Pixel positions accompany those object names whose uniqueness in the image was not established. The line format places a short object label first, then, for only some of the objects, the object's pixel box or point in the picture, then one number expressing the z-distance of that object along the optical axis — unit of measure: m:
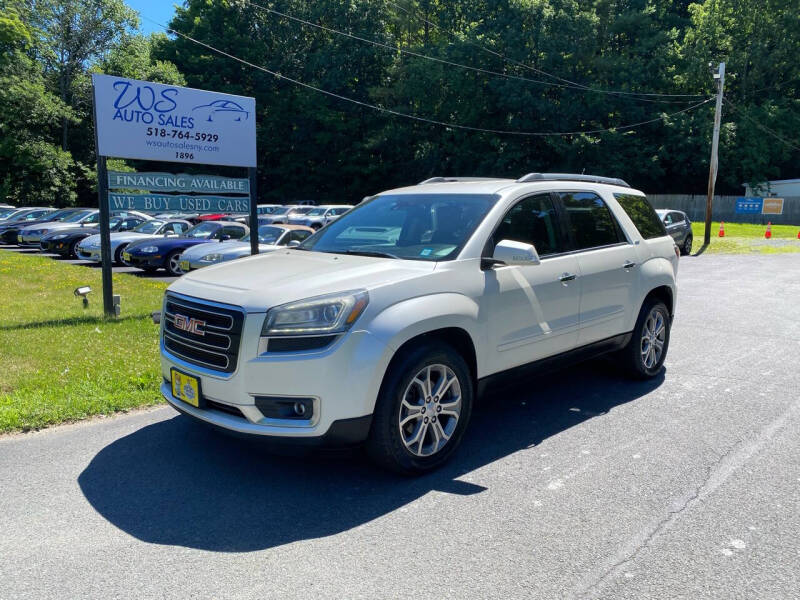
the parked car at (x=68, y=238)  19.64
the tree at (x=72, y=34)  44.75
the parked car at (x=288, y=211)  27.69
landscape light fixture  9.53
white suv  3.79
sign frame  9.23
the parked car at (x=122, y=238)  17.36
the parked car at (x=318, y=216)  23.75
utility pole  24.78
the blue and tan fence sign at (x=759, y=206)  43.34
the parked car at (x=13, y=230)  24.15
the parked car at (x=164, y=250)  15.41
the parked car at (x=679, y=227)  21.31
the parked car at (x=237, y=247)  13.60
